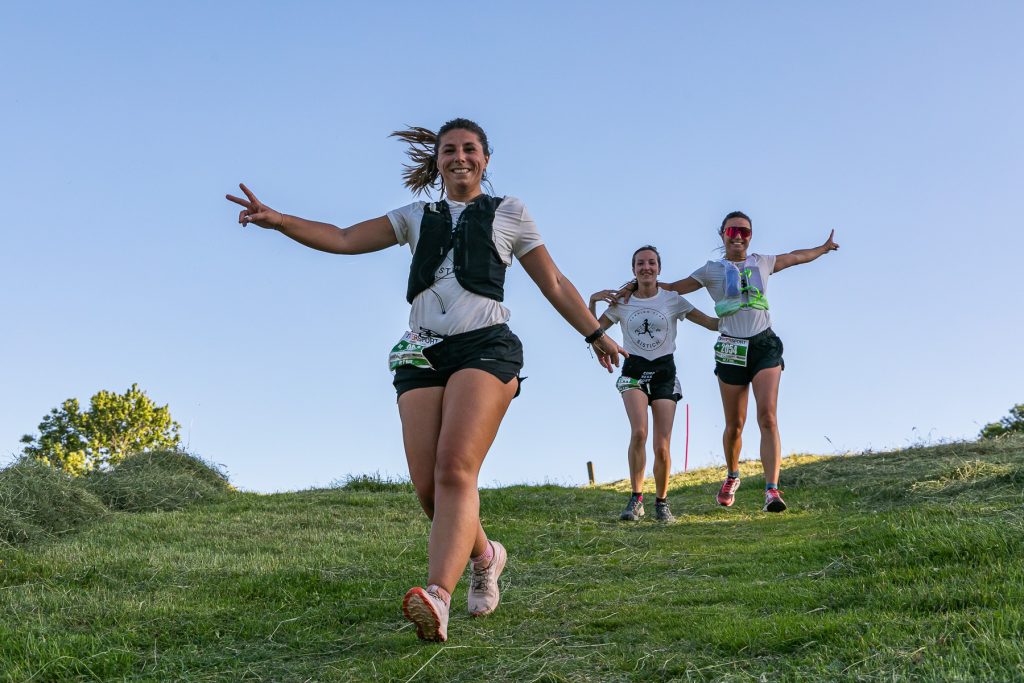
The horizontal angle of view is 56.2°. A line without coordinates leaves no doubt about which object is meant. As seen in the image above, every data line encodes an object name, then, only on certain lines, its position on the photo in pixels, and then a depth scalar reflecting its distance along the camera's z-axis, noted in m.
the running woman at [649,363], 9.55
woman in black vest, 4.44
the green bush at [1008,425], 18.86
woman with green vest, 8.98
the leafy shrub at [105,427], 35.00
